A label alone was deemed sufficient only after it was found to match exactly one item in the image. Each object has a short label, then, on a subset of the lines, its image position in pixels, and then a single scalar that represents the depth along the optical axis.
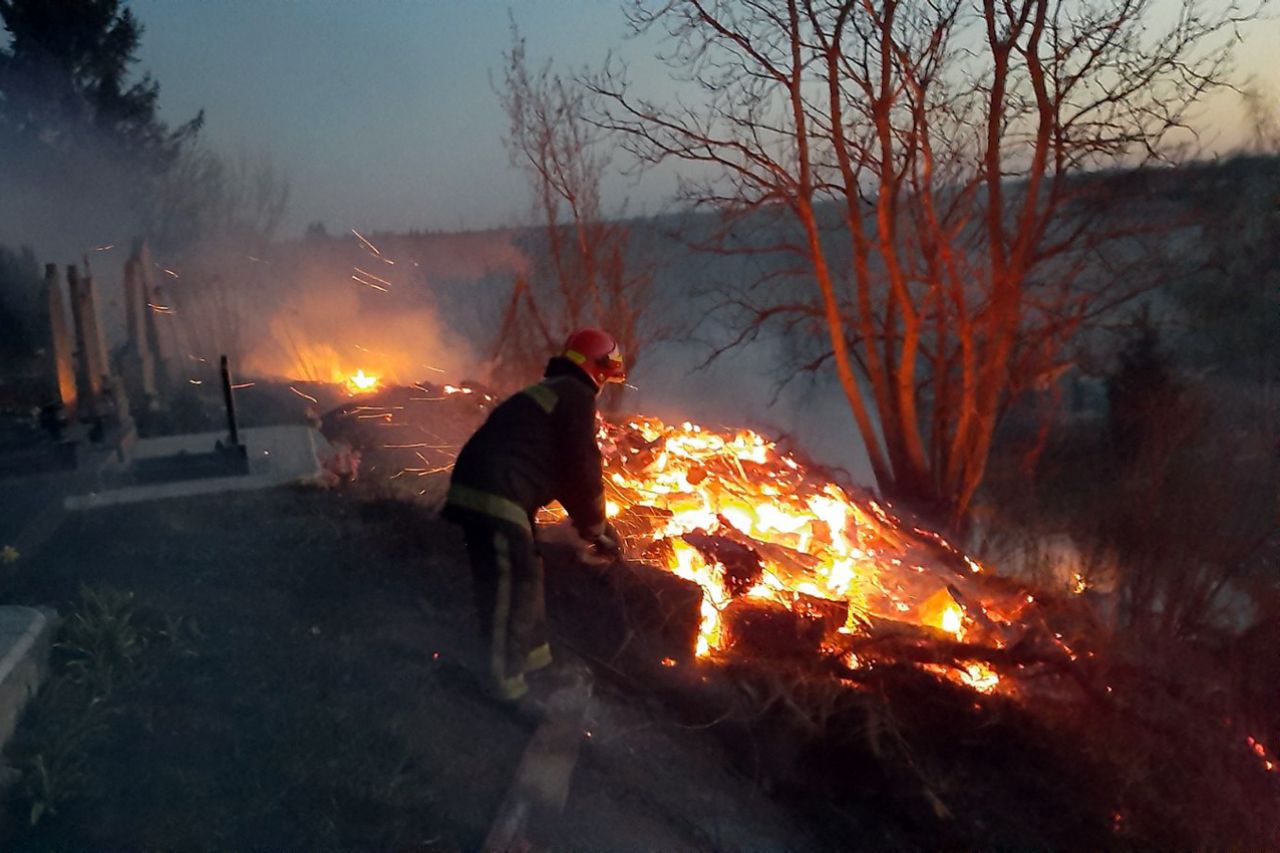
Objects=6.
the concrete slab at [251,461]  6.79
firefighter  4.80
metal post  7.53
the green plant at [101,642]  4.48
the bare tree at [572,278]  12.77
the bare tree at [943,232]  11.27
